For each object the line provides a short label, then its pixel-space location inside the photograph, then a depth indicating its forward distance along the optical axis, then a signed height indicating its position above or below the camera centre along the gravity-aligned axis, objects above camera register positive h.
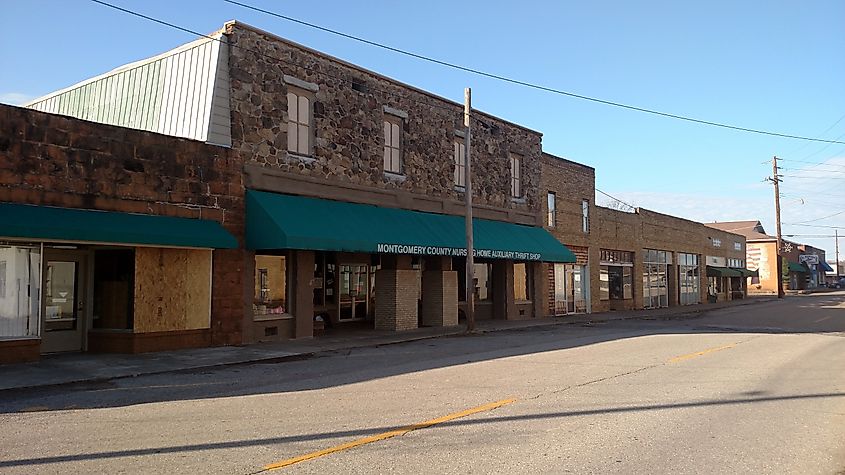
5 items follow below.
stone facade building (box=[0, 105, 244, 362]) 13.05 +0.94
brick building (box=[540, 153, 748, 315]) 31.50 +1.92
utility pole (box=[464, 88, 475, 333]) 21.47 +1.53
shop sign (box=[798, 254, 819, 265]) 93.69 +3.81
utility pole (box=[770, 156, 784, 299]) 57.84 +6.97
